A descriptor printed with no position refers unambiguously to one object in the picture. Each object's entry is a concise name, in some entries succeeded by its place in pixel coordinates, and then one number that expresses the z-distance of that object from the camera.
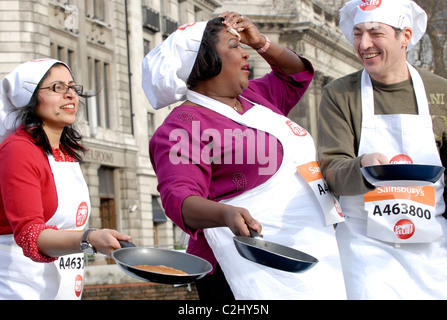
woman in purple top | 3.02
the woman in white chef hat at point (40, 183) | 3.15
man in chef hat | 3.44
